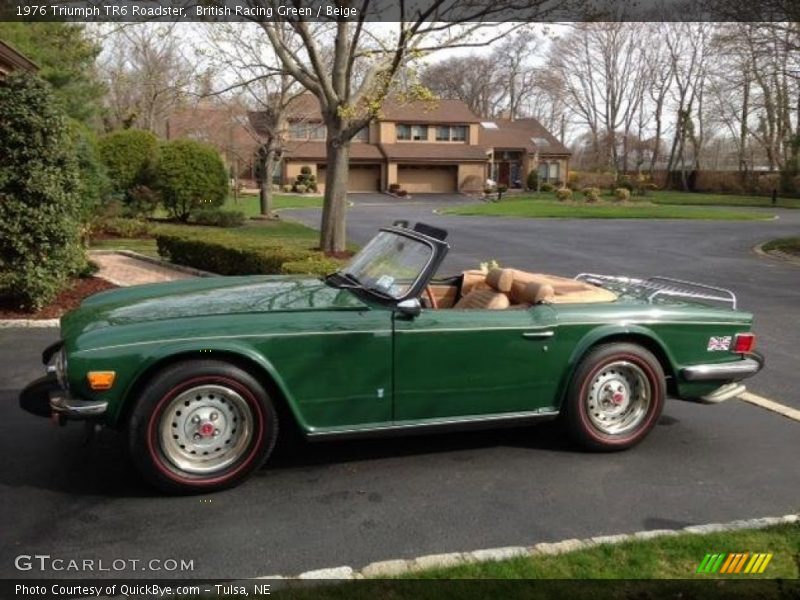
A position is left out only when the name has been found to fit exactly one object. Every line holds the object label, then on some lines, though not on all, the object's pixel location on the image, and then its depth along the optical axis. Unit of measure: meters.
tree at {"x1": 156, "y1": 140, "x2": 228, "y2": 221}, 23.50
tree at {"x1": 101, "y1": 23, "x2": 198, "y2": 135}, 16.25
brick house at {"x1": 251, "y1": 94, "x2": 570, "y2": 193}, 56.41
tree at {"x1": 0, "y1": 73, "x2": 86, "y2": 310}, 8.04
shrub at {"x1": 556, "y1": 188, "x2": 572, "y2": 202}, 43.42
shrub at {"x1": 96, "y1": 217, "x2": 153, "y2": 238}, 19.78
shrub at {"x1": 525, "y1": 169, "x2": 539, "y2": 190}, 56.19
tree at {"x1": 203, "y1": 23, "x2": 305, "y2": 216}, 27.53
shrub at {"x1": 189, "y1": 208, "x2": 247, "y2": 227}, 24.09
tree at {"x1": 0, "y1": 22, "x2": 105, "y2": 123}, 24.14
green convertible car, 3.75
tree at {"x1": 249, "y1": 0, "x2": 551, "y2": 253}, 13.06
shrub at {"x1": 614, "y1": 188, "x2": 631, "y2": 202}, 43.19
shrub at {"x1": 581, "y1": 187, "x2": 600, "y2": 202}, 42.22
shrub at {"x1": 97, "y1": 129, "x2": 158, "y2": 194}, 22.78
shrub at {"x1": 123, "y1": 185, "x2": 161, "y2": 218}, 23.17
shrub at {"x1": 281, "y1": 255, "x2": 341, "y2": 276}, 8.77
